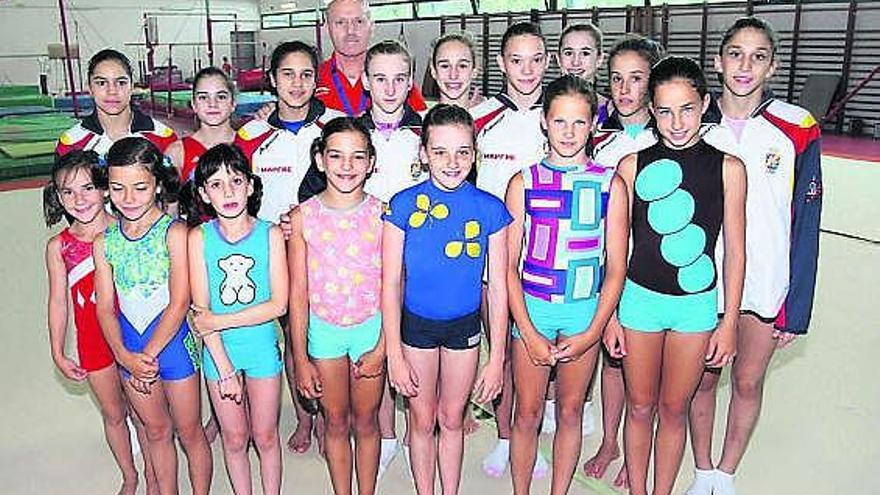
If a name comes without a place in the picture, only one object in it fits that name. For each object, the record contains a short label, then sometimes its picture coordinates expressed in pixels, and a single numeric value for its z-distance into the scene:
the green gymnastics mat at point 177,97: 14.21
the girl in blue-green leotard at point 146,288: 2.38
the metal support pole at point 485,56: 16.59
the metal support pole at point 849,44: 11.16
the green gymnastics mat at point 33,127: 10.01
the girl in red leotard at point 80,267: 2.50
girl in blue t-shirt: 2.39
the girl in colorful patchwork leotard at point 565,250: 2.40
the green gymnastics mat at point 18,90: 14.52
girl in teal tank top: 2.37
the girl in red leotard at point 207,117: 3.02
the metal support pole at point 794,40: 11.73
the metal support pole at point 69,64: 8.19
